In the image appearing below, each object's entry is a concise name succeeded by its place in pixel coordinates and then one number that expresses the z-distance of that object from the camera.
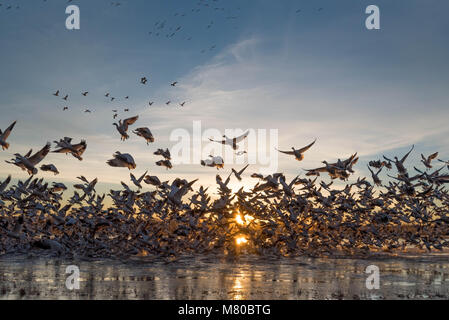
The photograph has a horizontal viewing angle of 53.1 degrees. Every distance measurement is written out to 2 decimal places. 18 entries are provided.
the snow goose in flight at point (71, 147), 18.86
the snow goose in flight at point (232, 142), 22.54
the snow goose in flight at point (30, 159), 17.08
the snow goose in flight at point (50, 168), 21.38
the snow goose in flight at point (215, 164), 23.27
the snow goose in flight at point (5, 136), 16.86
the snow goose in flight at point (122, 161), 18.81
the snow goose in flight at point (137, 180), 20.84
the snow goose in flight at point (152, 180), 21.87
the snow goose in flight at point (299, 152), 21.42
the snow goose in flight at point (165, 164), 22.28
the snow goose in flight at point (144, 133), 19.97
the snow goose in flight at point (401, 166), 21.64
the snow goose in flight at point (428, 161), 25.38
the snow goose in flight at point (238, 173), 21.45
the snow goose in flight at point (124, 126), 19.53
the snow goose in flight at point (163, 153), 22.20
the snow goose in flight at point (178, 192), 19.89
